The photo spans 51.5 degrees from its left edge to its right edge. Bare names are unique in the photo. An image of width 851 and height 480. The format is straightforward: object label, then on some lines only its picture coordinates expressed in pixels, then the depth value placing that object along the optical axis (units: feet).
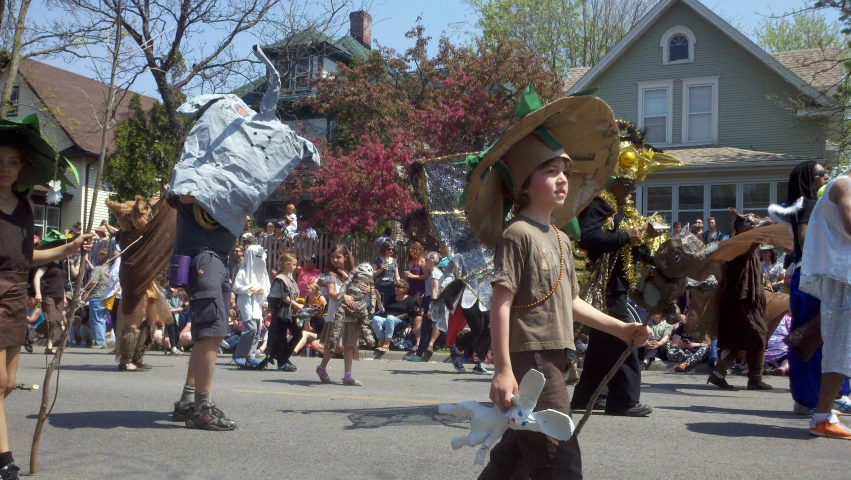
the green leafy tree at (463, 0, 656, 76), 132.46
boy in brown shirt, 11.62
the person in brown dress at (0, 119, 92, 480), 15.34
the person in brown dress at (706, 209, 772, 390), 32.09
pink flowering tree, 78.54
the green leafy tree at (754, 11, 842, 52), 139.23
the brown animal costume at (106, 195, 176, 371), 29.43
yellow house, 119.65
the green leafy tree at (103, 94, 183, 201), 89.76
